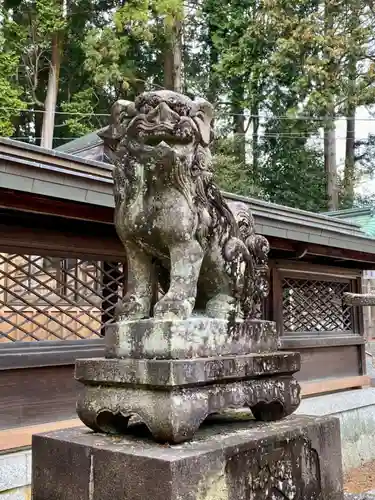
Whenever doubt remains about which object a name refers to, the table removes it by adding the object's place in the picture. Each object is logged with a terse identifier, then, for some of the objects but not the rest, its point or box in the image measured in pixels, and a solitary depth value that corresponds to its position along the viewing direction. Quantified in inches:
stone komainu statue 86.9
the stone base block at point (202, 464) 72.9
